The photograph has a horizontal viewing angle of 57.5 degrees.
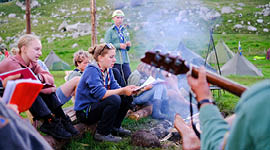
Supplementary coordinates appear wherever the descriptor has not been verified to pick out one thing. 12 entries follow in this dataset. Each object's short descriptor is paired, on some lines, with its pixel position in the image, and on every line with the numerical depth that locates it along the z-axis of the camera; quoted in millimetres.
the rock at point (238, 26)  21703
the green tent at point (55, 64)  12594
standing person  5078
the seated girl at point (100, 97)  3150
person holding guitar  922
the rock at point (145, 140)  3205
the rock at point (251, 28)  21141
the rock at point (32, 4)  33625
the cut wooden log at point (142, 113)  4355
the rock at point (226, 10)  24650
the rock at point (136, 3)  27531
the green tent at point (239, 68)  8836
